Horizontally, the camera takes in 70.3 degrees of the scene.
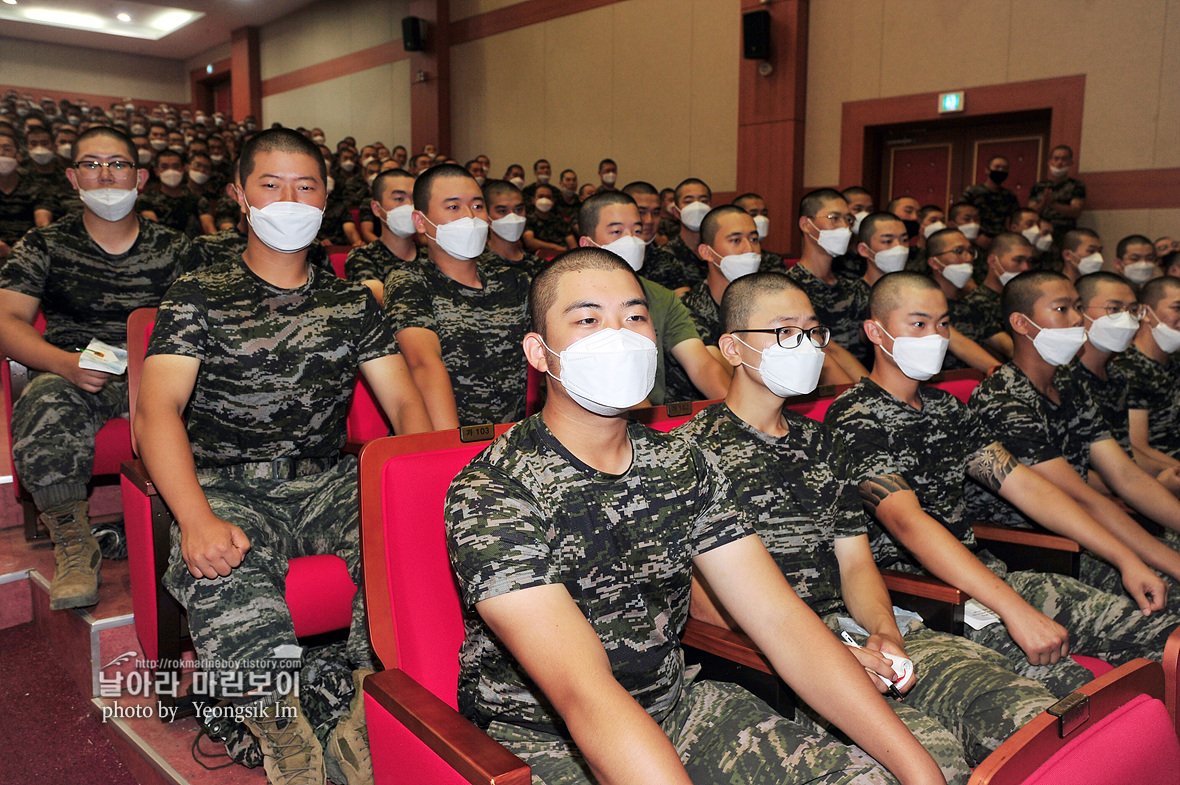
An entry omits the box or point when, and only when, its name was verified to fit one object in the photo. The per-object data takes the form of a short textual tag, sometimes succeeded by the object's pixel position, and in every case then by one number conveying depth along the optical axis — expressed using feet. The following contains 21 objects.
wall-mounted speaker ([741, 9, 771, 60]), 25.73
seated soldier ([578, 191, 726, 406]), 9.22
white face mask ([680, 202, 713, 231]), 16.31
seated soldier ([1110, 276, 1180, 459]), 11.34
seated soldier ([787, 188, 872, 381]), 12.28
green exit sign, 23.44
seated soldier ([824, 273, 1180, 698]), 6.33
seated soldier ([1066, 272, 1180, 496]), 9.98
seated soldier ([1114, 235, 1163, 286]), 17.70
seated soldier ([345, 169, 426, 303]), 11.81
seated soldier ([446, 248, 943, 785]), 3.73
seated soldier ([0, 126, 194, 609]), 8.31
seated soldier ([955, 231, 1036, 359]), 13.88
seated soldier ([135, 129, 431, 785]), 5.67
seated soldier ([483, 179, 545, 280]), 13.21
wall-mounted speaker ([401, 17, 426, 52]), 36.96
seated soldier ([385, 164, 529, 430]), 8.64
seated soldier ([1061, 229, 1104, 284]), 17.65
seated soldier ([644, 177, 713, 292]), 15.58
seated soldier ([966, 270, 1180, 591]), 8.04
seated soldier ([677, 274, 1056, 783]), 5.25
